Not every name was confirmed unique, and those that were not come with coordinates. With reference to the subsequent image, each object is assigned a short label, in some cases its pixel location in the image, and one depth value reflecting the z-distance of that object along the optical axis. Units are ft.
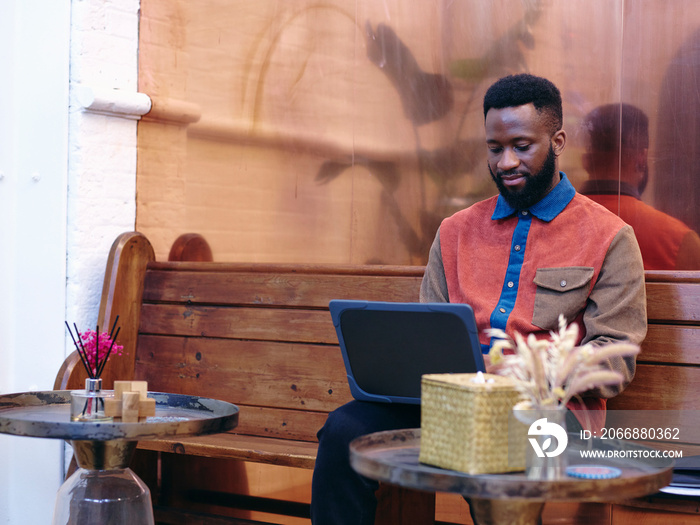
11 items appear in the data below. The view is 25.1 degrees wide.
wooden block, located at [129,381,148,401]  9.29
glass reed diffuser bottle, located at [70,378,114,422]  9.13
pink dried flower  9.85
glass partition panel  12.22
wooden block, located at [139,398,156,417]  9.17
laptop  8.50
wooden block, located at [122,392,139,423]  9.08
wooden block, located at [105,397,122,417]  9.16
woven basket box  7.60
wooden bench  10.34
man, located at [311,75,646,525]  9.37
